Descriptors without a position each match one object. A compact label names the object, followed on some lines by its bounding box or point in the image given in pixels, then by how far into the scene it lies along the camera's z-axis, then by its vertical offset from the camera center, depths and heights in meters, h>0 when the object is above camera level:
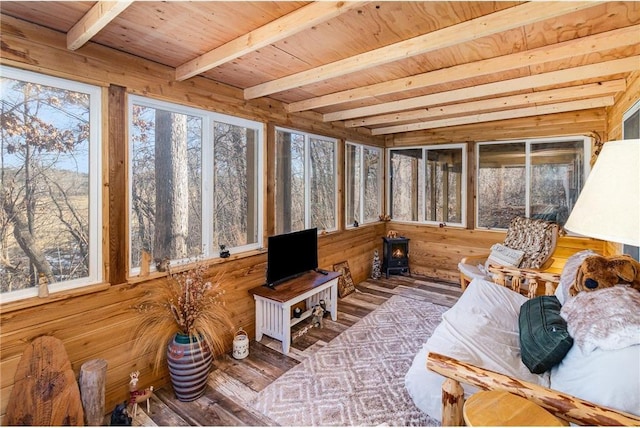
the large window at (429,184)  5.08 +0.41
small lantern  2.81 -1.29
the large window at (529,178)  4.19 +0.42
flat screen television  3.04 -0.51
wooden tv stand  2.88 -0.88
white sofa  1.27 -0.82
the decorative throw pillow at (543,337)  1.60 -0.72
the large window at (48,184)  1.80 +0.15
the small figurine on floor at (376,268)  5.21 -1.04
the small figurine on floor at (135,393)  2.09 -1.30
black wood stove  5.22 -0.82
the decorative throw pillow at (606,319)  1.34 -0.53
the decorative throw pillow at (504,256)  3.73 -0.61
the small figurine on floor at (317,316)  3.44 -1.23
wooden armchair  3.64 -0.47
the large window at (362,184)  4.87 +0.41
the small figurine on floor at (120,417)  1.95 -1.35
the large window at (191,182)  2.39 +0.23
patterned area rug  2.10 -1.41
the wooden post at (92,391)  1.89 -1.14
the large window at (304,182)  3.66 +0.34
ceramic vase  2.23 -1.17
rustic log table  1.14 -0.80
